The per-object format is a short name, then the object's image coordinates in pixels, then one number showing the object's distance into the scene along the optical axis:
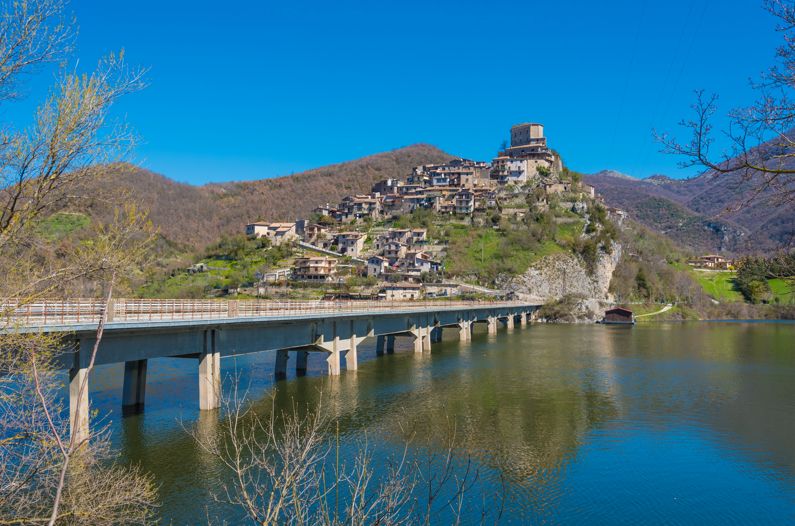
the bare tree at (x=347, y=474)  16.70
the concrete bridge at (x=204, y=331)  22.44
